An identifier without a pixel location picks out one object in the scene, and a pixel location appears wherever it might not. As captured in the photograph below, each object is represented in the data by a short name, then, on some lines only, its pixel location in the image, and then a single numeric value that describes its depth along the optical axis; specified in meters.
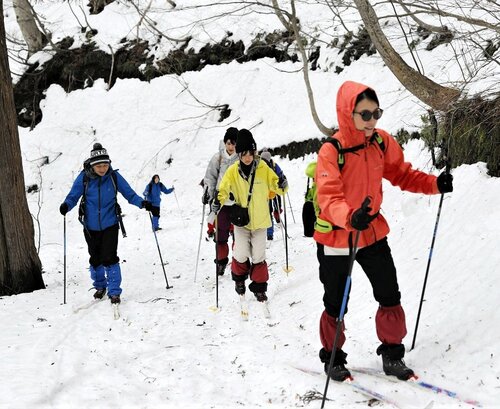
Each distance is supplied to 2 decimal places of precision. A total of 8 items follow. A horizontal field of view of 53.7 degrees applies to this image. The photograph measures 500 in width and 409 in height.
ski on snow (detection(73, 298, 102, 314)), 6.59
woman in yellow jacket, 5.98
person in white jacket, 7.60
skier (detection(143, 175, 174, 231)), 13.95
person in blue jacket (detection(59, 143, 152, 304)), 6.64
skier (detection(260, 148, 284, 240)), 8.88
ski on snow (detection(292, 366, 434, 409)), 3.43
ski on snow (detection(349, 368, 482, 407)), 3.40
